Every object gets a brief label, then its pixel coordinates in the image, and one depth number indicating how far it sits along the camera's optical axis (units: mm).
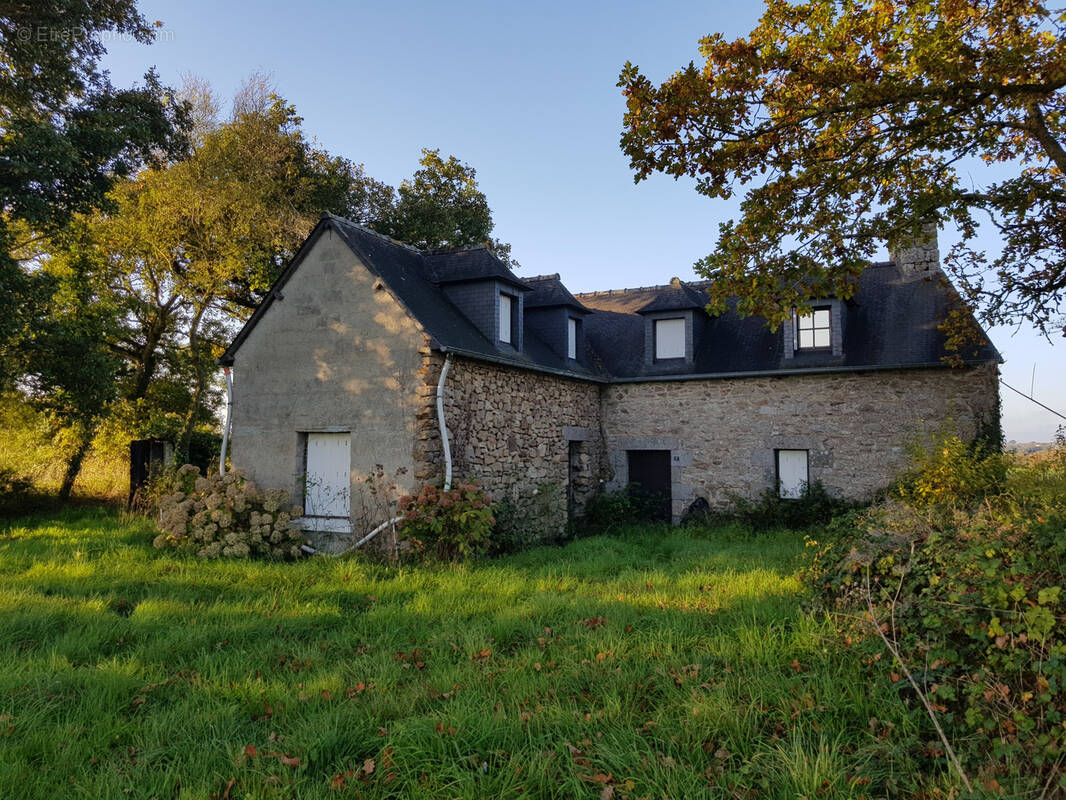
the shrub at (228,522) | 10102
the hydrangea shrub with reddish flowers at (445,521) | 9555
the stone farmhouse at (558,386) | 10805
